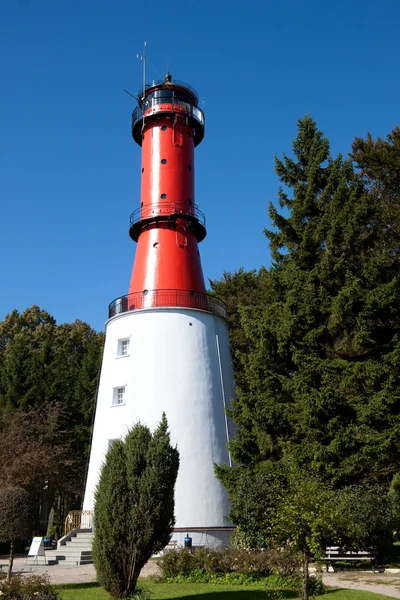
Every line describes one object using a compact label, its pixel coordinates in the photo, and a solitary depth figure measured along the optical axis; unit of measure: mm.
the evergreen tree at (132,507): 12172
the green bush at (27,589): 11438
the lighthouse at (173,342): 24188
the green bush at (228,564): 15891
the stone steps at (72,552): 21453
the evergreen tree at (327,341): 19031
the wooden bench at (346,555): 18406
